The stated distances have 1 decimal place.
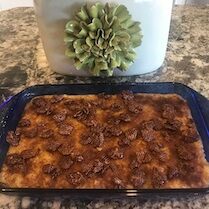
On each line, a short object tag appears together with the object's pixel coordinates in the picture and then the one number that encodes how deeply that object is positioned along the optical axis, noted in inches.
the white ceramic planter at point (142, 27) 26.6
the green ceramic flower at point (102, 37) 25.5
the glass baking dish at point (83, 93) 19.7
